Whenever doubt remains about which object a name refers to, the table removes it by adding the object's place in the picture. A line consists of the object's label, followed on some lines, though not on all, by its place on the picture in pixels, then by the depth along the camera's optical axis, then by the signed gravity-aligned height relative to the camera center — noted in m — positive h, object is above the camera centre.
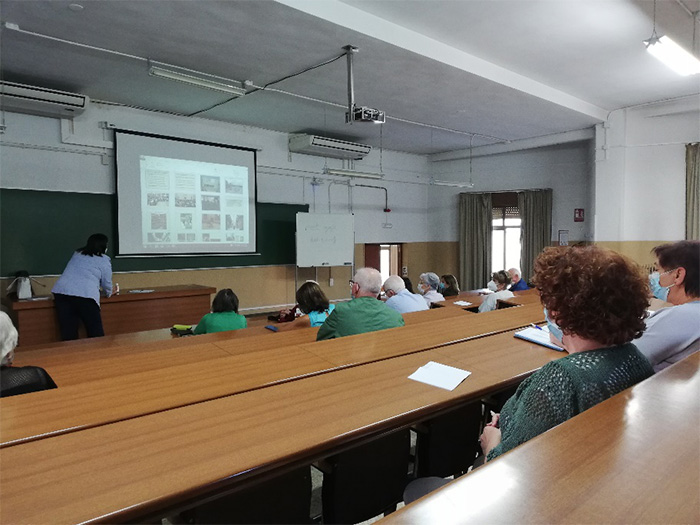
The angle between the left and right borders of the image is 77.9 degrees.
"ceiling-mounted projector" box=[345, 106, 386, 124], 4.24 +1.26
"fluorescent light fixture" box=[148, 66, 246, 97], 3.73 +1.50
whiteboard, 7.64 +0.09
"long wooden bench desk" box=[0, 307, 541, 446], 1.20 -0.47
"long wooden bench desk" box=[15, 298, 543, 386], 1.91 -0.55
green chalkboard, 5.21 +0.21
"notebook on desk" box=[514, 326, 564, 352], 2.03 -0.46
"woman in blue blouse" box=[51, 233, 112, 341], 4.66 -0.49
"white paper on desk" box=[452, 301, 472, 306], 4.52 -0.64
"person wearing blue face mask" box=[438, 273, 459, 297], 6.11 -0.64
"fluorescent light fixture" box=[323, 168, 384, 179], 6.36 +1.08
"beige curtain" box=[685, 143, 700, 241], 6.18 +0.72
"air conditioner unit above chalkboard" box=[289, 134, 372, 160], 7.25 +1.68
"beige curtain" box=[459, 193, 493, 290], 8.97 +0.08
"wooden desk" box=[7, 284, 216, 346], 4.77 -0.83
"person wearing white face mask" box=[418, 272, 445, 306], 5.06 -0.56
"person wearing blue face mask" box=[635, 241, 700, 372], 1.70 -0.34
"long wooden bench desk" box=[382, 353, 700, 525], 0.62 -0.39
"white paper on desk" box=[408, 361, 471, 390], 1.49 -0.48
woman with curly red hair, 1.06 -0.28
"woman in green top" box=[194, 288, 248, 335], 3.45 -0.58
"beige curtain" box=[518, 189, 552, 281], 8.13 +0.37
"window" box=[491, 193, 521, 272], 8.66 +0.21
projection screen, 5.98 +0.71
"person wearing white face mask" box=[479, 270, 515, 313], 4.18 -0.54
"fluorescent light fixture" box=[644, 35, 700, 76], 3.40 +1.55
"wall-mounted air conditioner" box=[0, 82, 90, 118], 4.73 +1.63
